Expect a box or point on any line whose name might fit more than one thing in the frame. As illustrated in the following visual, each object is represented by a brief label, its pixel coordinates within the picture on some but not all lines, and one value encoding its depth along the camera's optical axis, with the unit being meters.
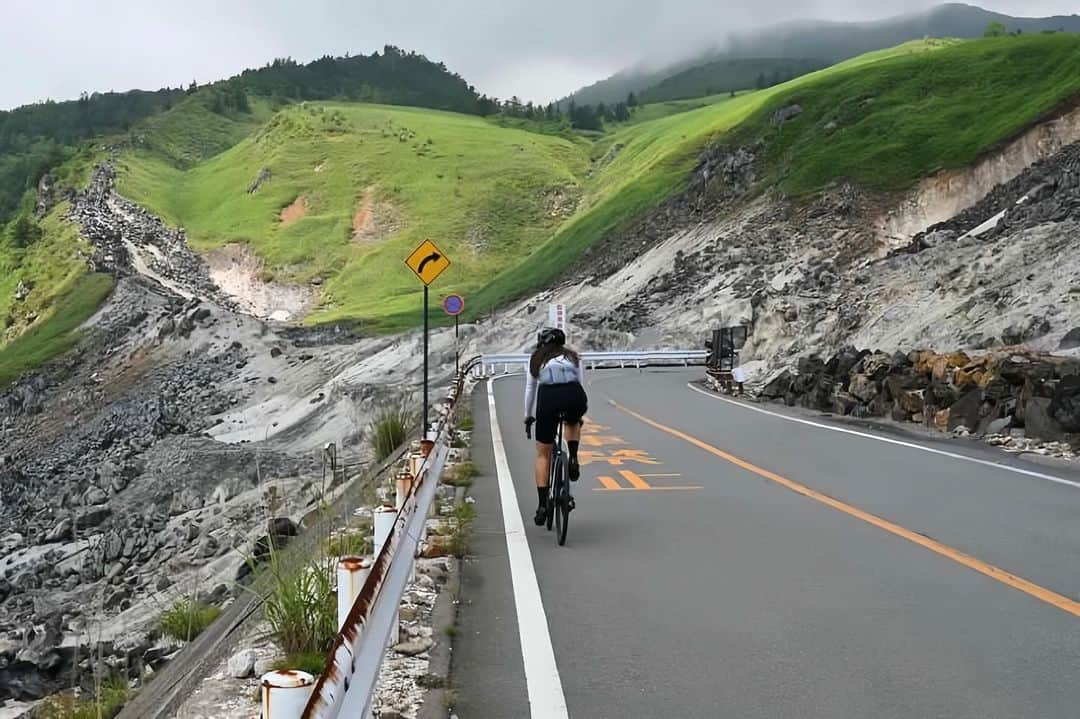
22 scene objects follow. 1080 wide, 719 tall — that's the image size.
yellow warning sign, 17.27
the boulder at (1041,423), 14.84
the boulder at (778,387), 25.48
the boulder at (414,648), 5.88
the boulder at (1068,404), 14.49
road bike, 8.98
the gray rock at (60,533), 24.27
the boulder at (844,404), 21.28
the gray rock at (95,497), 28.00
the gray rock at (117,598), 16.34
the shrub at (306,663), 5.04
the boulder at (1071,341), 19.81
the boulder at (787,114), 69.44
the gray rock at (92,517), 25.23
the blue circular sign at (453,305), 32.78
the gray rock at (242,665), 5.43
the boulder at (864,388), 20.84
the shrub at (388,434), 18.19
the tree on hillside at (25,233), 93.44
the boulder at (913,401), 18.92
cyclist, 9.14
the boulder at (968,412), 17.03
